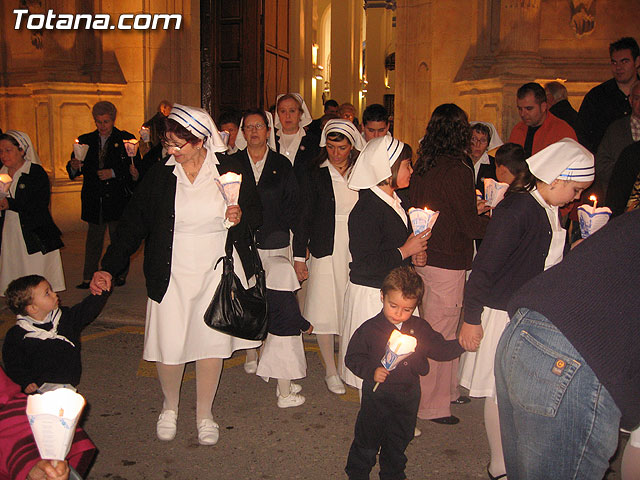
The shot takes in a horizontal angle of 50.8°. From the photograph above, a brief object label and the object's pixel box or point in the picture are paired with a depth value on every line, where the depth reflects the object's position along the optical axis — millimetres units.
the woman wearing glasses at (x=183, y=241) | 4301
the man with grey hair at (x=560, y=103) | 7332
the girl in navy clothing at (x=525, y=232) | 3367
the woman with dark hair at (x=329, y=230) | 5289
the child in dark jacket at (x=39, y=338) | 4031
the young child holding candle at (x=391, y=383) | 3684
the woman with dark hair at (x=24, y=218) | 7066
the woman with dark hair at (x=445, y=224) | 4574
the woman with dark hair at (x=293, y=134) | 6660
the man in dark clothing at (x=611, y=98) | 6617
